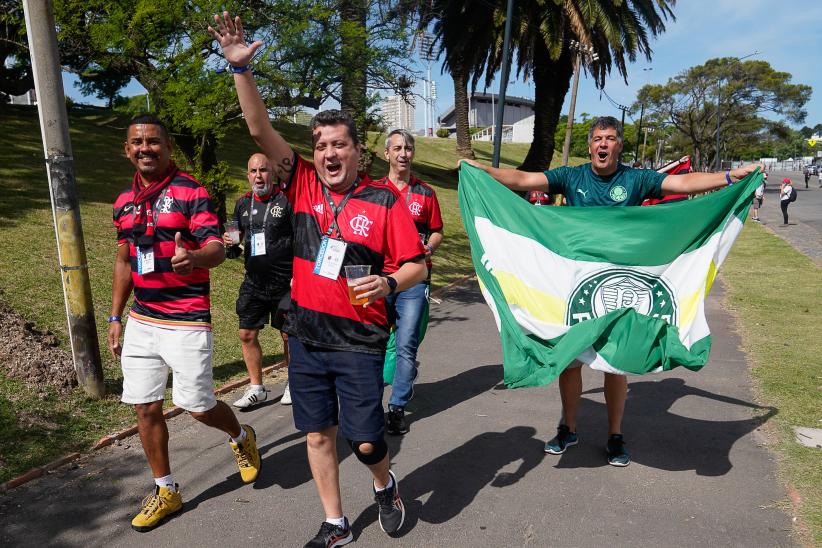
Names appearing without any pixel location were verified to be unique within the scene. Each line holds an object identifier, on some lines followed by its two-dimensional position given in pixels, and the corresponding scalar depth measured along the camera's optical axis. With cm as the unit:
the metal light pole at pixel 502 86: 1184
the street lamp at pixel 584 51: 1910
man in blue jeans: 482
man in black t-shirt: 498
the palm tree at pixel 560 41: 1892
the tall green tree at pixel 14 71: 1458
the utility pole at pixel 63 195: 477
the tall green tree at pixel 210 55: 736
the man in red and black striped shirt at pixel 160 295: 344
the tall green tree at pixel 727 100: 4891
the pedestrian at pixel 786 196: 2288
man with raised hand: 294
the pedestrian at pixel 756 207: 2665
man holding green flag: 392
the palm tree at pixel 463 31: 2019
